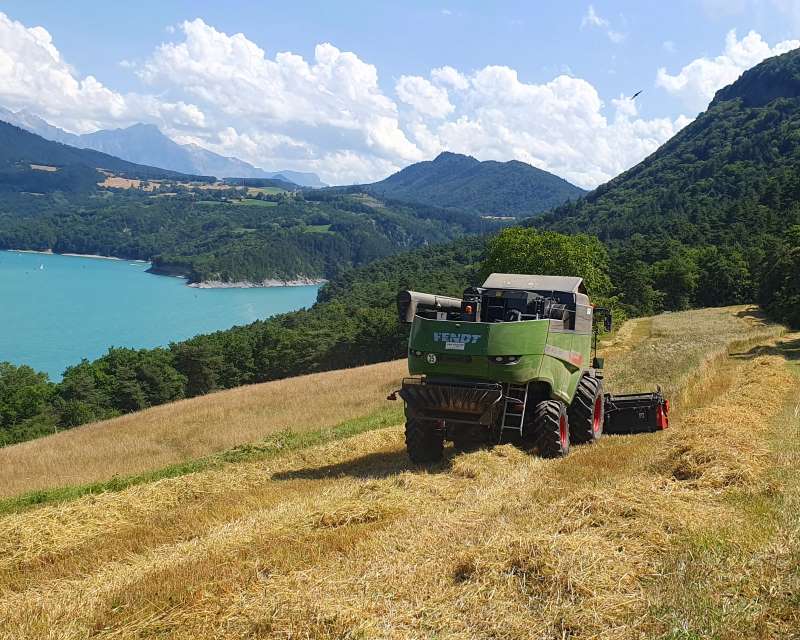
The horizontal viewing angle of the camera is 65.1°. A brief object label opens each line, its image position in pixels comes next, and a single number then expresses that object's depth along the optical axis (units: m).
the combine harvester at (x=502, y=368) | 10.58
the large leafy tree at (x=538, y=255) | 46.12
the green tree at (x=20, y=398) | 59.12
